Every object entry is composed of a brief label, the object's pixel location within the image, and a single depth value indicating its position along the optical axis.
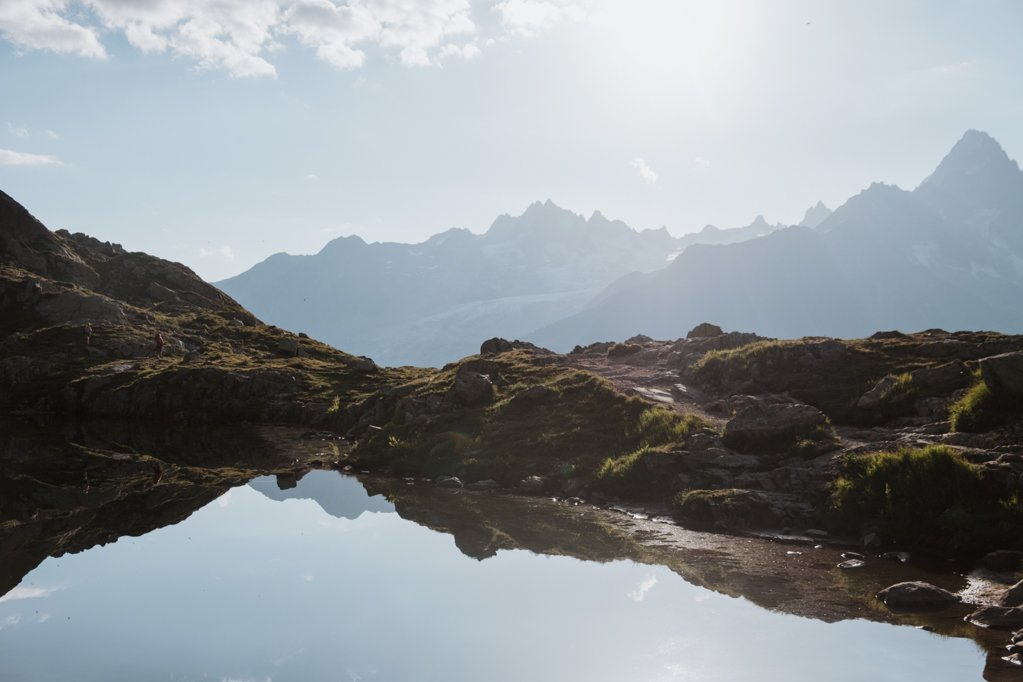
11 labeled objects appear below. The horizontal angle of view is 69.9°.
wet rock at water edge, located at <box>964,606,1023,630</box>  16.52
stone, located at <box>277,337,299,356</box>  85.56
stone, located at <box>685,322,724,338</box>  63.97
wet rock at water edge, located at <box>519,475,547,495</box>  33.94
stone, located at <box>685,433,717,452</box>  31.69
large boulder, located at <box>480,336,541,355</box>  65.80
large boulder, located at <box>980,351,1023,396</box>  26.70
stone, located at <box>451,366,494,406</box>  45.22
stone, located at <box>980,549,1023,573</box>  20.61
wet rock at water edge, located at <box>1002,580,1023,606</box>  17.34
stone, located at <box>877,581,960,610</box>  18.47
